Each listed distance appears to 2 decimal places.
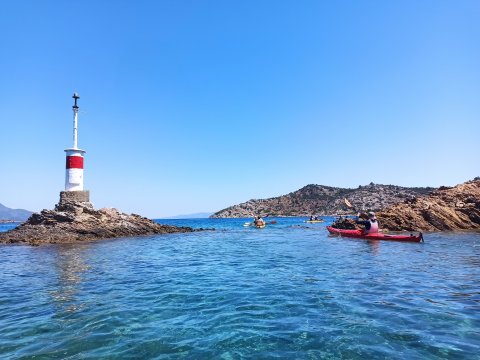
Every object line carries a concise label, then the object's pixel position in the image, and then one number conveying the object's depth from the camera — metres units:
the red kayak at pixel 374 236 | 30.39
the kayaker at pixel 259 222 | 70.38
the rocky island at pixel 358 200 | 158.57
